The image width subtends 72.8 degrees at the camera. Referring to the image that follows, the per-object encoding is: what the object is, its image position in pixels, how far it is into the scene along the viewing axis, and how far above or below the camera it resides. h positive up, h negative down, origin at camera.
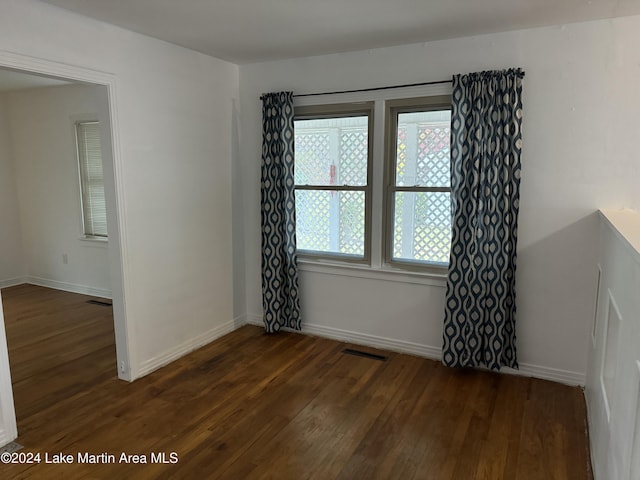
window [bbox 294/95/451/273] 3.37 +0.00
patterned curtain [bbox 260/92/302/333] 3.71 -0.31
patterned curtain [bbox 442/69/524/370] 2.96 -0.24
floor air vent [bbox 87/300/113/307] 4.89 -1.37
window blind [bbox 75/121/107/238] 5.00 +0.04
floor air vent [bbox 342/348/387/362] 3.51 -1.41
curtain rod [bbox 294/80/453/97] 3.21 +0.73
